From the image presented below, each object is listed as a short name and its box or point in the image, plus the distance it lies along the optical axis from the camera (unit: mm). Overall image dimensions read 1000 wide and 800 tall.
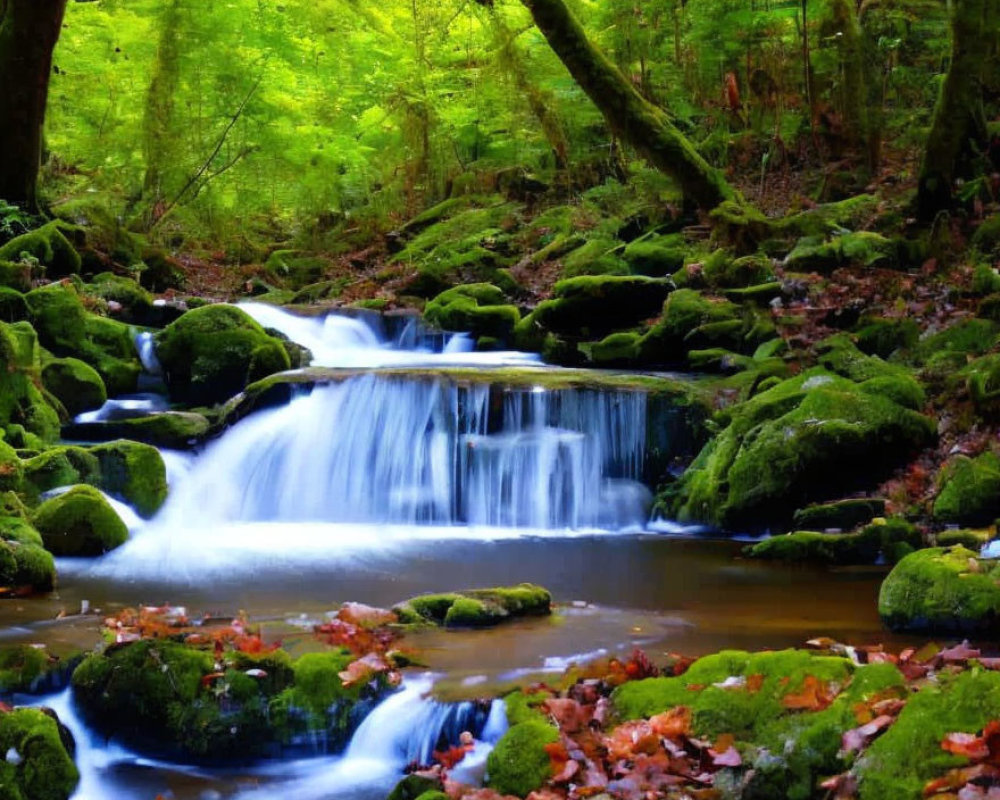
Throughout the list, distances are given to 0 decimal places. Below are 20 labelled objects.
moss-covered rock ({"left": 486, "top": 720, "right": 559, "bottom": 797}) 3930
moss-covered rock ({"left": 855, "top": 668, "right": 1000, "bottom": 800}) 3297
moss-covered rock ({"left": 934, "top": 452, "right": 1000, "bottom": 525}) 7645
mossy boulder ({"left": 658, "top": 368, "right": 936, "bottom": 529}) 8703
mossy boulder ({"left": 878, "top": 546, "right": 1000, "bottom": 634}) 5492
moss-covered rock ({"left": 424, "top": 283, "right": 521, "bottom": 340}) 14648
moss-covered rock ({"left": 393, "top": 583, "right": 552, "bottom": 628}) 5910
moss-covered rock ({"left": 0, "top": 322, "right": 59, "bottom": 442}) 10250
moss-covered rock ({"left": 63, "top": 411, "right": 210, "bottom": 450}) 10781
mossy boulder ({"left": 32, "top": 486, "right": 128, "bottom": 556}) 8211
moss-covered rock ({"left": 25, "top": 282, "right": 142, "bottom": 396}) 12359
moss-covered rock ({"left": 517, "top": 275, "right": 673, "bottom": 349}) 13352
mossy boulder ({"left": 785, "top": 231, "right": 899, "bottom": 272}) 12219
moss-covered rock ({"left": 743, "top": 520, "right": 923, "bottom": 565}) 7652
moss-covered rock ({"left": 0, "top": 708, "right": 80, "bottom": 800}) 4277
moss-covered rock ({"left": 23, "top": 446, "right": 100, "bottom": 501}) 8984
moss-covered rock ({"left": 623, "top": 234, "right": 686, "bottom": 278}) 15180
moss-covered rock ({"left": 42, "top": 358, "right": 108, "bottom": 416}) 11461
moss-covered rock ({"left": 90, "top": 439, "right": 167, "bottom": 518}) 9539
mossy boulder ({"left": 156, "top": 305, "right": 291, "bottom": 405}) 12383
